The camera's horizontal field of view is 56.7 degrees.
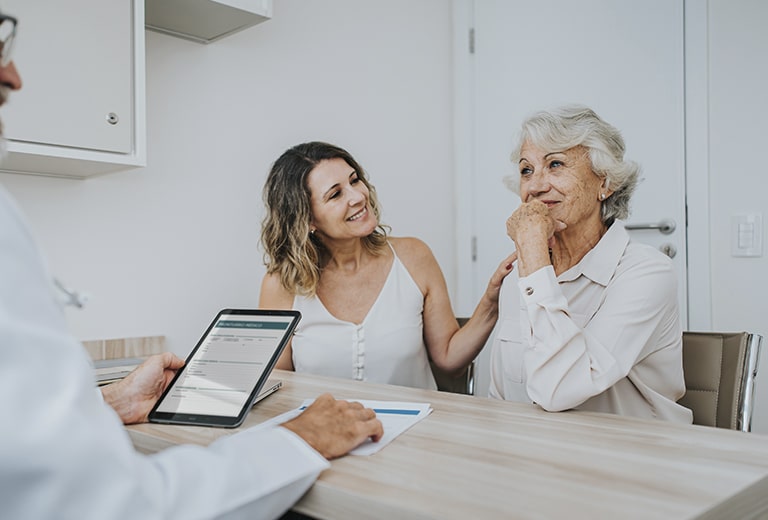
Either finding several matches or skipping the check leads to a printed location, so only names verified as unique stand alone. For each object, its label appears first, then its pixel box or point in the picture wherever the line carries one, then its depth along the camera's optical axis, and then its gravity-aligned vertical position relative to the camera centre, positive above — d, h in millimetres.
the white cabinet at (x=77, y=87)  1664 +419
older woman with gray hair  1384 -83
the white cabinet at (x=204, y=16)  2096 +739
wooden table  749 -267
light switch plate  2545 +64
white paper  1013 -271
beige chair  1508 -274
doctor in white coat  552 -146
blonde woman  2066 -94
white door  2762 +704
